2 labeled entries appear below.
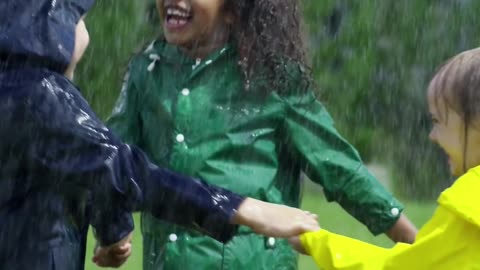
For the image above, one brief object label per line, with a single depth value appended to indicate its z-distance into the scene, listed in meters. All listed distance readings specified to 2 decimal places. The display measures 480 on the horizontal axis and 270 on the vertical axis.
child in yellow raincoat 5.81
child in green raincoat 7.62
